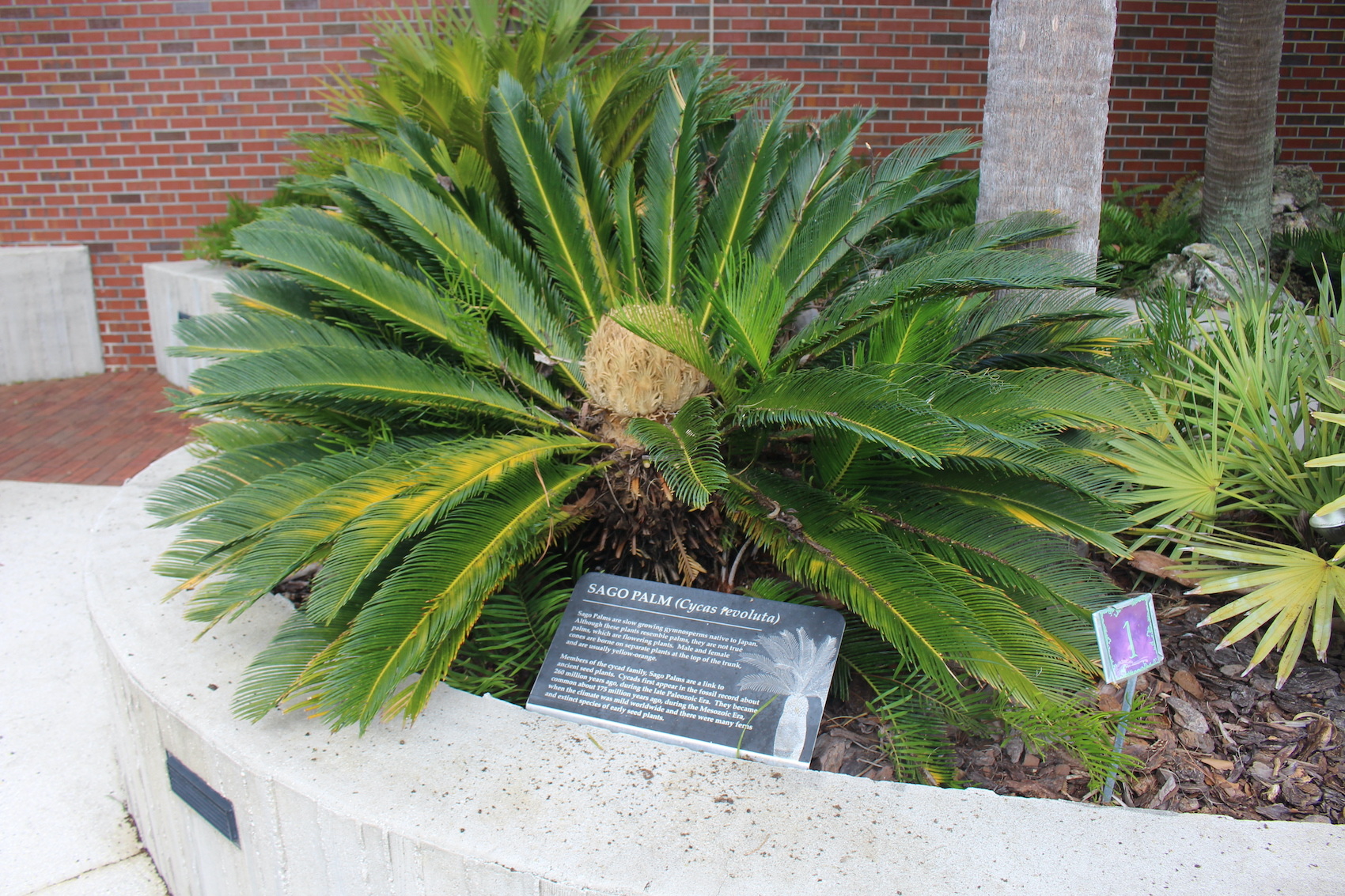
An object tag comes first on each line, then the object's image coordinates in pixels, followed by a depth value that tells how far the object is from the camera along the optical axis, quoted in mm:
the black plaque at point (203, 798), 2010
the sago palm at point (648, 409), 2018
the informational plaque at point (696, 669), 1978
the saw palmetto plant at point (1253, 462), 2127
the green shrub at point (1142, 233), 4652
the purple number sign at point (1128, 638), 1750
